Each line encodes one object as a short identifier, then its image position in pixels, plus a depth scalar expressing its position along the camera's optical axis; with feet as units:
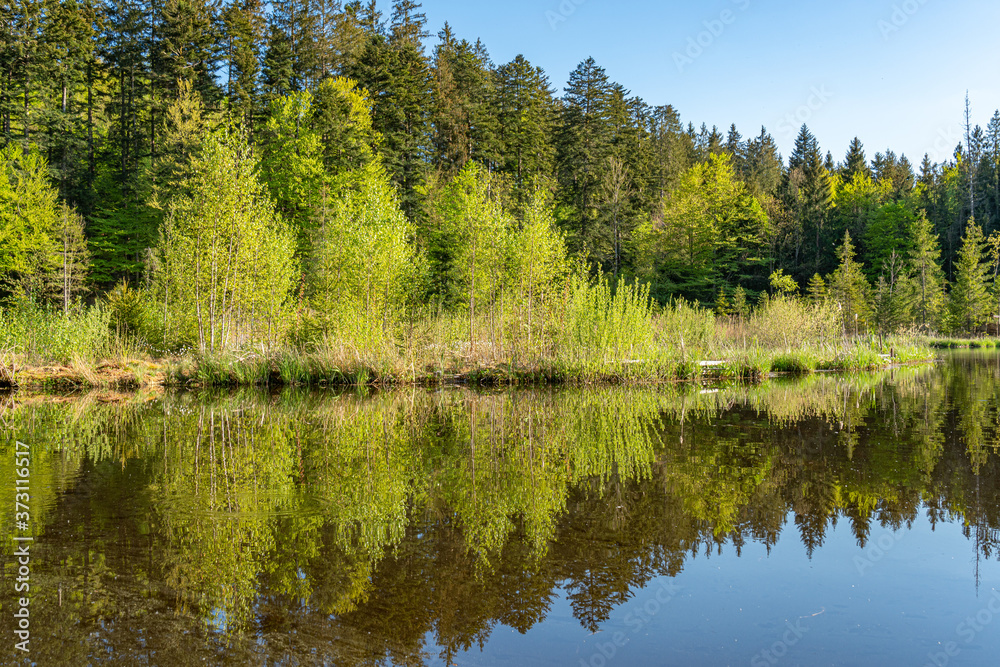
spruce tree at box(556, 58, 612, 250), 158.71
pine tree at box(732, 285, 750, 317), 158.09
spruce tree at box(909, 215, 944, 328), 169.99
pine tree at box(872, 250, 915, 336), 149.48
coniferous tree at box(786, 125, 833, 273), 222.48
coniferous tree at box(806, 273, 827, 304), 154.49
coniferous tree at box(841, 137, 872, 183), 261.44
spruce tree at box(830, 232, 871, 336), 152.35
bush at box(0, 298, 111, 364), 60.08
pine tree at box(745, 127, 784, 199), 228.22
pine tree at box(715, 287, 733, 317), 168.07
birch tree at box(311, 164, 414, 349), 63.21
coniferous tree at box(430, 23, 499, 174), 149.28
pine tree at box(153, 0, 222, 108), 128.77
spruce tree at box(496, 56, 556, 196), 159.33
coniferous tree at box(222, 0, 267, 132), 133.18
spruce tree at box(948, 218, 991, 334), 168.25
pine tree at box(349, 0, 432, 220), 137.90
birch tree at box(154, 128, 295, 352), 69.97
